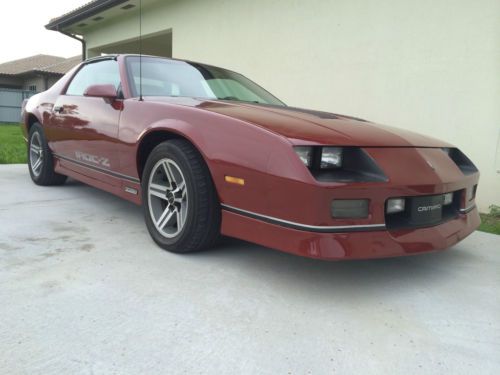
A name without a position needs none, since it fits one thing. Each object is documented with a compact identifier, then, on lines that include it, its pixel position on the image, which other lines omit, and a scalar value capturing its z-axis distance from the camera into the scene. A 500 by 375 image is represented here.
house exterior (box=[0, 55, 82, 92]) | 25.95
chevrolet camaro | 1.95
